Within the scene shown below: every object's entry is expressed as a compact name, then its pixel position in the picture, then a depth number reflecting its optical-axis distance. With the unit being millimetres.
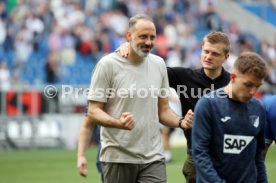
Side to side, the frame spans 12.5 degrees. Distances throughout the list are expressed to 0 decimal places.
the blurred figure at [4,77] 37004
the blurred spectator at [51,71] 38890
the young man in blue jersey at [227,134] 9821
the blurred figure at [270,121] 11789
